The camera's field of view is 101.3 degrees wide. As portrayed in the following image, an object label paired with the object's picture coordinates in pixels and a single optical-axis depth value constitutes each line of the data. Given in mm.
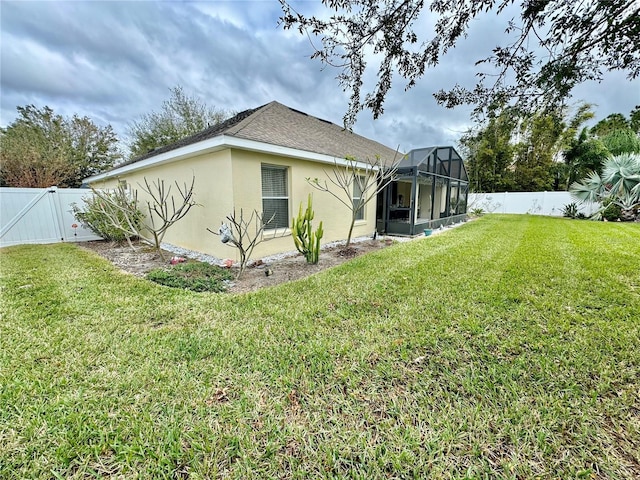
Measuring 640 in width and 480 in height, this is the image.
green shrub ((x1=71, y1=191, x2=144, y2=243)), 8054
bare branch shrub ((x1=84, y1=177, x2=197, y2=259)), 7216
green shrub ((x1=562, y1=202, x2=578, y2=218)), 15608
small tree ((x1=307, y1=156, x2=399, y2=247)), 7934
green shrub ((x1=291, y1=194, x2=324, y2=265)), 6090
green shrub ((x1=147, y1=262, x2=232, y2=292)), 4672
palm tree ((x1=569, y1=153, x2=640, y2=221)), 12492
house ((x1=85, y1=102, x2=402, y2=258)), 5977
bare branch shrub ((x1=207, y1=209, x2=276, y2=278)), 5268
